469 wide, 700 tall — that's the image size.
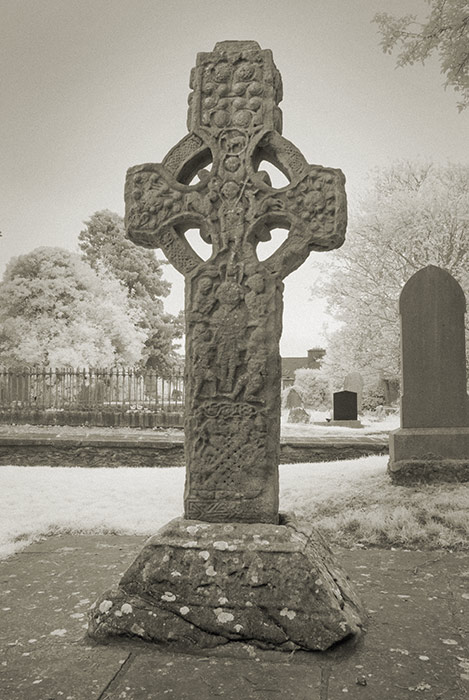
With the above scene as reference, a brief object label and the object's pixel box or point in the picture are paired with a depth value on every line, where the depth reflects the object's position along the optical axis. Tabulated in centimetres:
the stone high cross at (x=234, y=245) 294
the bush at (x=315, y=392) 2797
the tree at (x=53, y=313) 1992
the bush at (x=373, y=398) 2497
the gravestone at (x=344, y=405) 1695
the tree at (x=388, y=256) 1989
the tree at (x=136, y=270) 3086
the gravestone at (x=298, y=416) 1816
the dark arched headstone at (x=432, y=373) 706
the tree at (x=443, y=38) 698
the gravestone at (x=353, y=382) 2044
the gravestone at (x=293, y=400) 2078
